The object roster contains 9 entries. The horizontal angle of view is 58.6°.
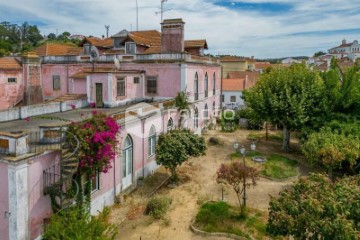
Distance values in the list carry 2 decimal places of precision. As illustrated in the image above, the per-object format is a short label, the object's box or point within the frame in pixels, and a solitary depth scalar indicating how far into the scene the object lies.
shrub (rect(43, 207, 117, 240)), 8.53
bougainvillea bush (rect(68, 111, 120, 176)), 11.39
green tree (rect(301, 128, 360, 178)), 17.95
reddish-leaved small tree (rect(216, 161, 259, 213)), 14.25
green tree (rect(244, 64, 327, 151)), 23.58
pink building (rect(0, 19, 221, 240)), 10.12
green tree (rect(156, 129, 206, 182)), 17.78
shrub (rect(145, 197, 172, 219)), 14.16
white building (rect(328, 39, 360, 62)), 128.79
